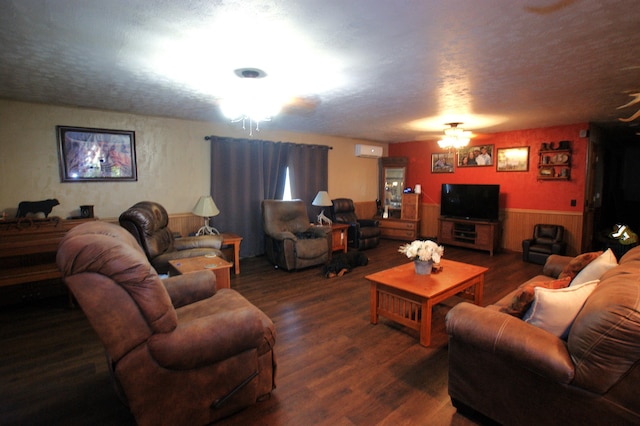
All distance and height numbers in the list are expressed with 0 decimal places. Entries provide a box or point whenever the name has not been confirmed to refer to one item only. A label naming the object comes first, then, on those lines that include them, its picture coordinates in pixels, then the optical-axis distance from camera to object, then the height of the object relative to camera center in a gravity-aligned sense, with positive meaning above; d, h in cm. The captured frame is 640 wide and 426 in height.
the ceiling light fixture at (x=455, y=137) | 511 +82
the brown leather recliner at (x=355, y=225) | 611 -79
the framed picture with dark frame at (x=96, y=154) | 395 +42
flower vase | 304 -78
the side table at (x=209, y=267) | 292 -76
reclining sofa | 134 -85
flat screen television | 596 -30
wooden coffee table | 265 -94
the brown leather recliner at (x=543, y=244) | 505 -94
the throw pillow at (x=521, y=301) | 180 -66
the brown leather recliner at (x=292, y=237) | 466 -81
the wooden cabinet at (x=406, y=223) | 691 -82
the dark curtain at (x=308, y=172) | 602 +29
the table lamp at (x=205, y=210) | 460 -35
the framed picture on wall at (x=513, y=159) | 580 +51
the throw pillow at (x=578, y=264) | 221 -55
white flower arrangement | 297 -62
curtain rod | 505 +81
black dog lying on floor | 451 -116
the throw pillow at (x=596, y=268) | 196 -52
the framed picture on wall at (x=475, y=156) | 628 +63
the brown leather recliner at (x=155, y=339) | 146 -79
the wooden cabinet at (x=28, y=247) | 321 -64
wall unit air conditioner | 718 +82
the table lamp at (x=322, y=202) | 598 -30
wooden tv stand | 584 -92
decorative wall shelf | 532 +39
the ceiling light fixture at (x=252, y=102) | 316 +86
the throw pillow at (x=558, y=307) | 164 -63
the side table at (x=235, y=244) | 457 -86
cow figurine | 361 -24
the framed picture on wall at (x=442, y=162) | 688 +54
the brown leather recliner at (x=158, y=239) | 344 -62
